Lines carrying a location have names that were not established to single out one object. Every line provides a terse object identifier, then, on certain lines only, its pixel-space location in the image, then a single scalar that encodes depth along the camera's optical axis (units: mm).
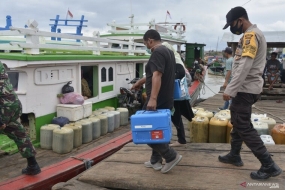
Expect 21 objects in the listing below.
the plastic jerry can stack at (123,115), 6758
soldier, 3295
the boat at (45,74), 4629
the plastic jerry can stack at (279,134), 4387
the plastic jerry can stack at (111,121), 6090
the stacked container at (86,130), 5285
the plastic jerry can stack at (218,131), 4605
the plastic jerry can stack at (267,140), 4184
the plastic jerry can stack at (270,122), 4789
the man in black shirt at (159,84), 2988
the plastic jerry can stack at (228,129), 4559
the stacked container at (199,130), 4664
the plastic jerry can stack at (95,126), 5551
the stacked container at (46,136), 4820
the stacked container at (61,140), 4699
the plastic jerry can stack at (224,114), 4983
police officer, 2814
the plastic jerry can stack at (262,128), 4570
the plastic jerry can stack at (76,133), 5012
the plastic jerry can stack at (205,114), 5133
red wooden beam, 3384
